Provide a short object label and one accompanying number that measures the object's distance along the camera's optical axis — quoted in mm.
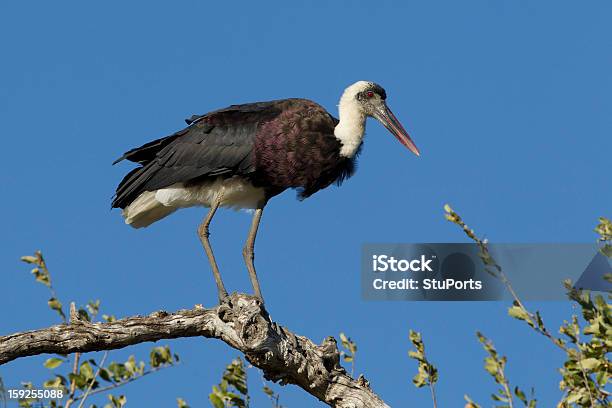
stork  18719
